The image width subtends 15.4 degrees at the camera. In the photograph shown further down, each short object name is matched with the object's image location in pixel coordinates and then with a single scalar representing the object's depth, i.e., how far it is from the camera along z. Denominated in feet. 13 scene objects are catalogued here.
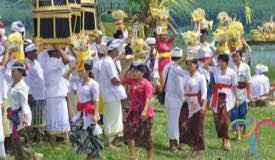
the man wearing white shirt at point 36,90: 45.50
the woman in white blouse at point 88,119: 41.39
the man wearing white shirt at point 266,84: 71.41
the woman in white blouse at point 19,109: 40.24
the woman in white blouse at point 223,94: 48.73
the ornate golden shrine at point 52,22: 45.03
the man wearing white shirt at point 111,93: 46.20
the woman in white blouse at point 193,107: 46.06
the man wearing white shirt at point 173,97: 47.16
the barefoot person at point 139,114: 42.70
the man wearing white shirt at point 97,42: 50.41
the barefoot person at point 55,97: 45.88
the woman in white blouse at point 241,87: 51.83
